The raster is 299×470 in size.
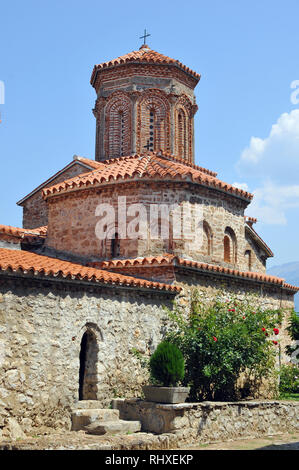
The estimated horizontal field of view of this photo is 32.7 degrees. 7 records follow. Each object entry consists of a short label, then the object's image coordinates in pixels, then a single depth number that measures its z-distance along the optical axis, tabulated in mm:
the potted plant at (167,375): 8812
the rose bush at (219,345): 10172
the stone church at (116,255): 8453
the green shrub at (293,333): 15250
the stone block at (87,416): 8695
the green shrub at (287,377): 12983
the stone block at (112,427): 8383
